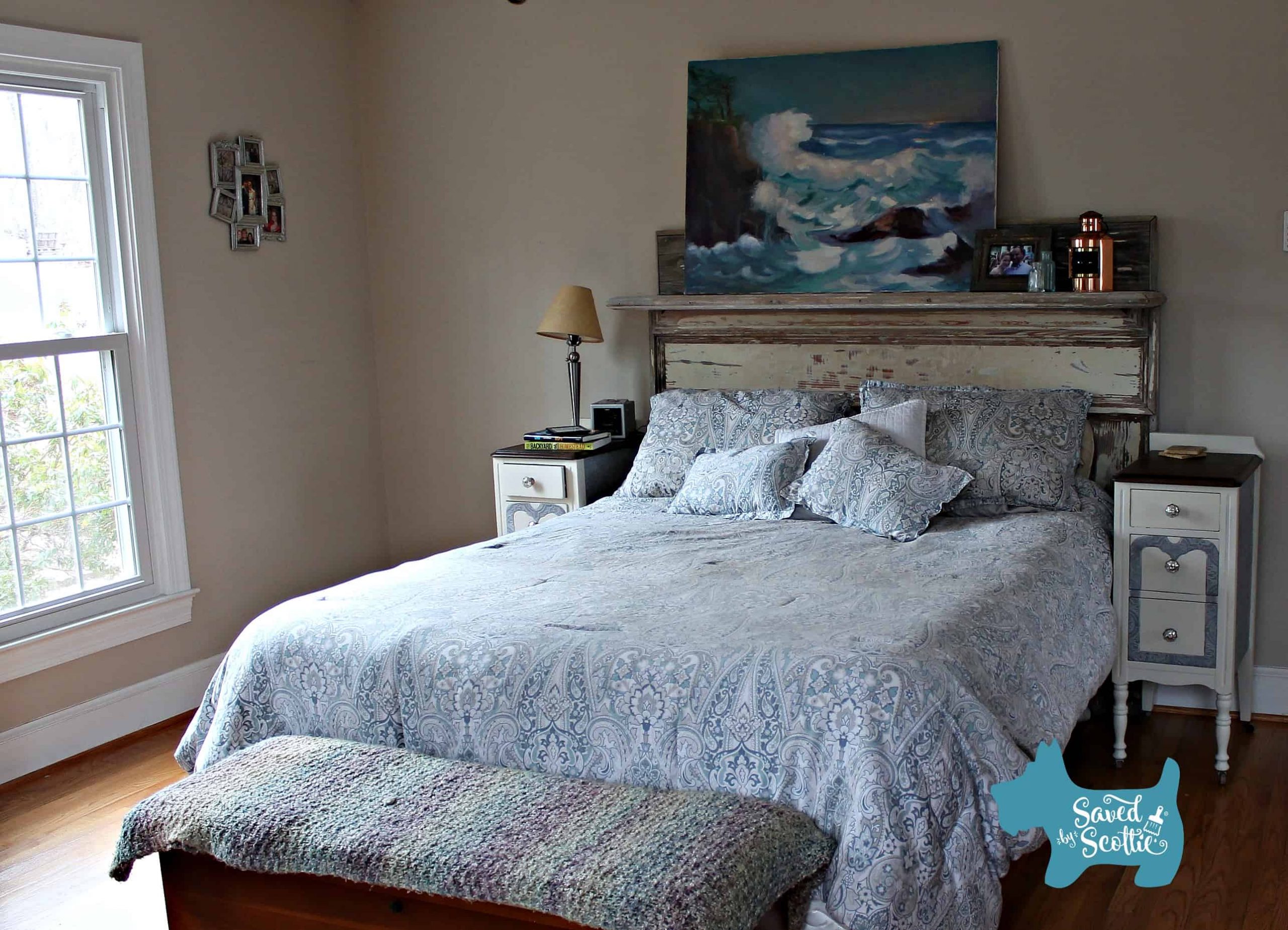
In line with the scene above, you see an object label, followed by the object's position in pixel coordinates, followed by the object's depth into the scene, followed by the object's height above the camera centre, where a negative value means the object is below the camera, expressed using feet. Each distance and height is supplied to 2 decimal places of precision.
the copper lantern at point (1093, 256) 12.41 +0.69
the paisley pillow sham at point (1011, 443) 11.96 -1.14
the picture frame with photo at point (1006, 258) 12.90 +0.73
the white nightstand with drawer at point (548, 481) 14.37 -1.59
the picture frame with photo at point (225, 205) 14.08 +1.78
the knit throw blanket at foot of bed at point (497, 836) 6.38 -2.74
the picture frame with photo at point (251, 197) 14.42 +1.91
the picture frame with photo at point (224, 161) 14.05 +2.28
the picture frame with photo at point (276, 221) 14.87 +1.65
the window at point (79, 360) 12.09 +0.06
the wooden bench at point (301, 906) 6.91 -3.27
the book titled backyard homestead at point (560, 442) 14.42 -1.13
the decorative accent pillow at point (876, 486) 11.27 -1.44
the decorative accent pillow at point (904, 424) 12.17 -0.90
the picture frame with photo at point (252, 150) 14.42 +2.46
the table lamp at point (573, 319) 14.49 +0.32
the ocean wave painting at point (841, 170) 13.17 +1.82
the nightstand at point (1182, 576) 11.03 -2.33
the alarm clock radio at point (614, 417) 14.97 -0.89
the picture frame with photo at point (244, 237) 14.34 +1.44
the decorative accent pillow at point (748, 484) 12.07 -1.45
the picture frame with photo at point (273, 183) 14.79 +2.11
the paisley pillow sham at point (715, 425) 13.33 -0.94
